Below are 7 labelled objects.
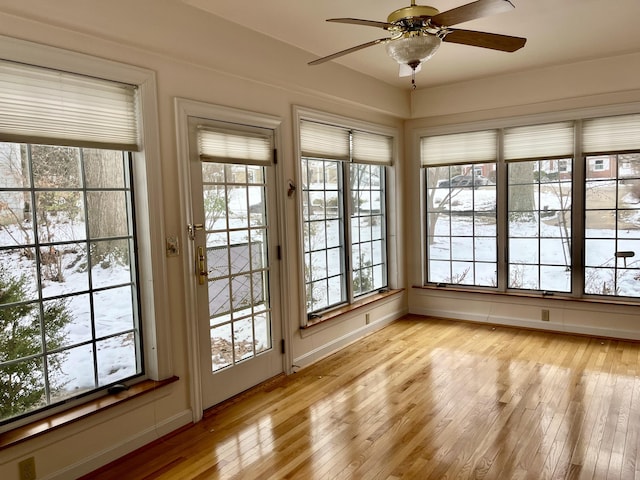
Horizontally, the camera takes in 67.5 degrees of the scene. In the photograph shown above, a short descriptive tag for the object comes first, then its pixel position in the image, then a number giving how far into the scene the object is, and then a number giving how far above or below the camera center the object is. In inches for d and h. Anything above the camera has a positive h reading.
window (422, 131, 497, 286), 216.7 -1.3
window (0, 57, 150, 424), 93.9 -4.4
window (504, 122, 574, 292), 199.3 -1.1
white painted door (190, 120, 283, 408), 133.2 -15.7
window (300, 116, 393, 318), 178.7 -1.3
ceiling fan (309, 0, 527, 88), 88.9 +35.2
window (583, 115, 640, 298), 185.5 -1.9
